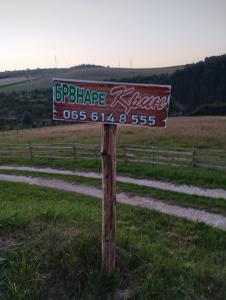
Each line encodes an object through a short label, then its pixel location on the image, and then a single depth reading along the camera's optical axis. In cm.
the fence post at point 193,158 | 1310
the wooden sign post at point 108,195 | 382
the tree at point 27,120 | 5909
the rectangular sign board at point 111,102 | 364
